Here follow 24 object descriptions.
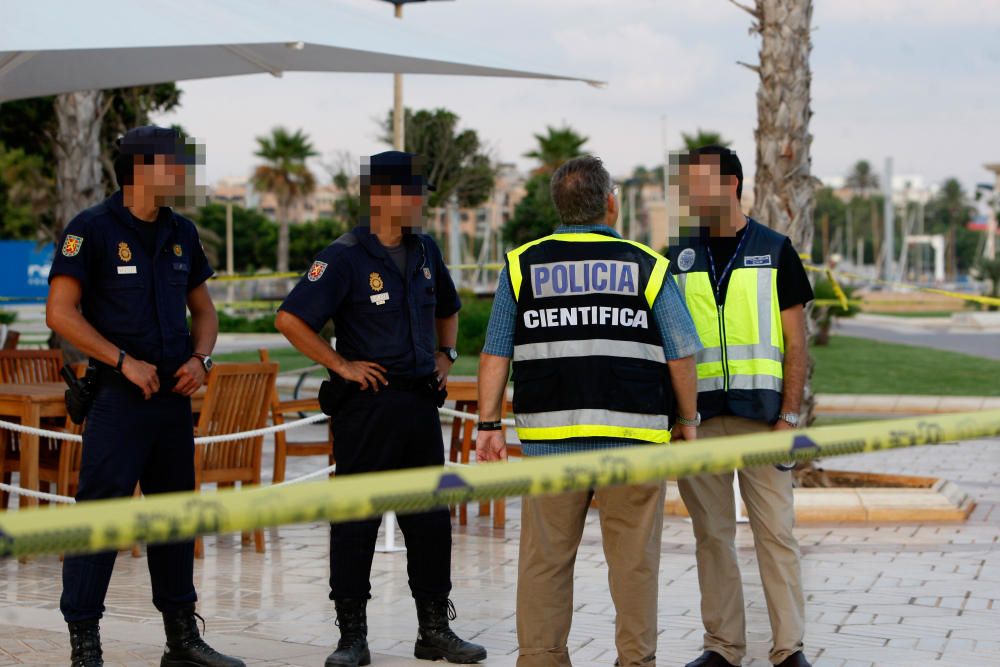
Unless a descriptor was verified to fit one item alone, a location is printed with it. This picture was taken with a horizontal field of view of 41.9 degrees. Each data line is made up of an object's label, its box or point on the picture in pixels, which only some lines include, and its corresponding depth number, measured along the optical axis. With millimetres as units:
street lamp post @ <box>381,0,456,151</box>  15268
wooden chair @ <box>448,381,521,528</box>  8102
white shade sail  6223
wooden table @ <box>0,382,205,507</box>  6891
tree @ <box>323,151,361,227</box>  34438
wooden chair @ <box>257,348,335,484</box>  7703
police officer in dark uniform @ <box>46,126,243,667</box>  4535
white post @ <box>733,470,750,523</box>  8102
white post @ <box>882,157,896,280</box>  73619
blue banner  39344
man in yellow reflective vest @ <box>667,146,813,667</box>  4719
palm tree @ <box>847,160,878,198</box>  178000
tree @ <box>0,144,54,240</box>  48094
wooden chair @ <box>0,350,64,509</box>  7574
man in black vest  4090
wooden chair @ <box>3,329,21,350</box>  11723
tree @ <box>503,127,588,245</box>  51031
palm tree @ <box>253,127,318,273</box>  77312
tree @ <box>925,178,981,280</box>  153425
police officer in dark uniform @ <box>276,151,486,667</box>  4891
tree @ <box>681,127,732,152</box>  71781
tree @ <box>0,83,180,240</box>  12953
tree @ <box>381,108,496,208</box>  35562
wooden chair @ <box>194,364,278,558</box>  7008
